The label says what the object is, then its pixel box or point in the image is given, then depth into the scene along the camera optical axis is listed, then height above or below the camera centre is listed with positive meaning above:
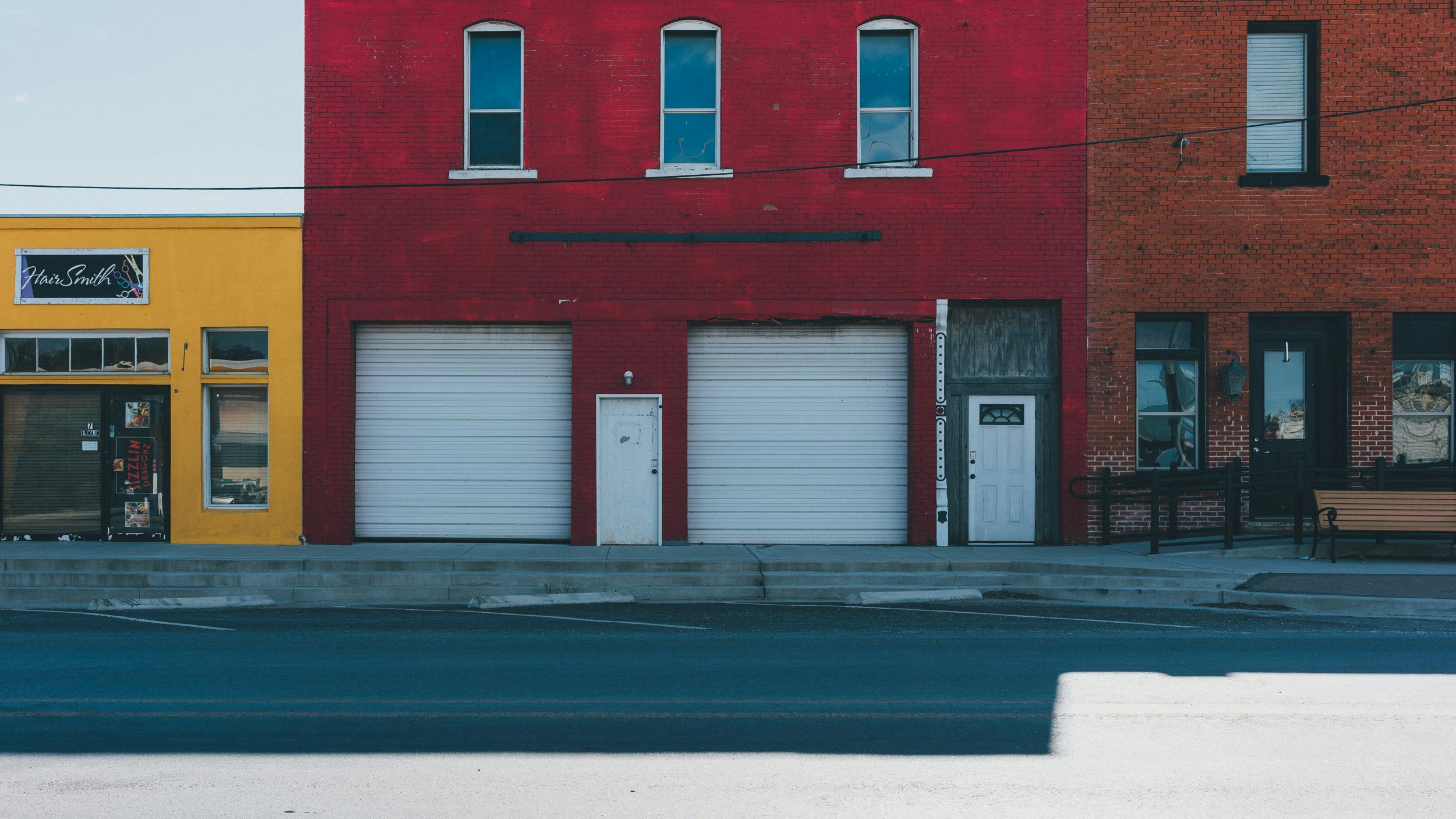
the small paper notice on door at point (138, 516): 15.45 -1.22
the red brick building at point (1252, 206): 15.09 +3.11
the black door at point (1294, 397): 15.36 +0.44
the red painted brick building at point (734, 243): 15.22 +2.62
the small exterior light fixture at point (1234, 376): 14.84 +0.71
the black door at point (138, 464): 15.45 -0.48
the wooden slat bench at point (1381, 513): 13.58 -1.08
